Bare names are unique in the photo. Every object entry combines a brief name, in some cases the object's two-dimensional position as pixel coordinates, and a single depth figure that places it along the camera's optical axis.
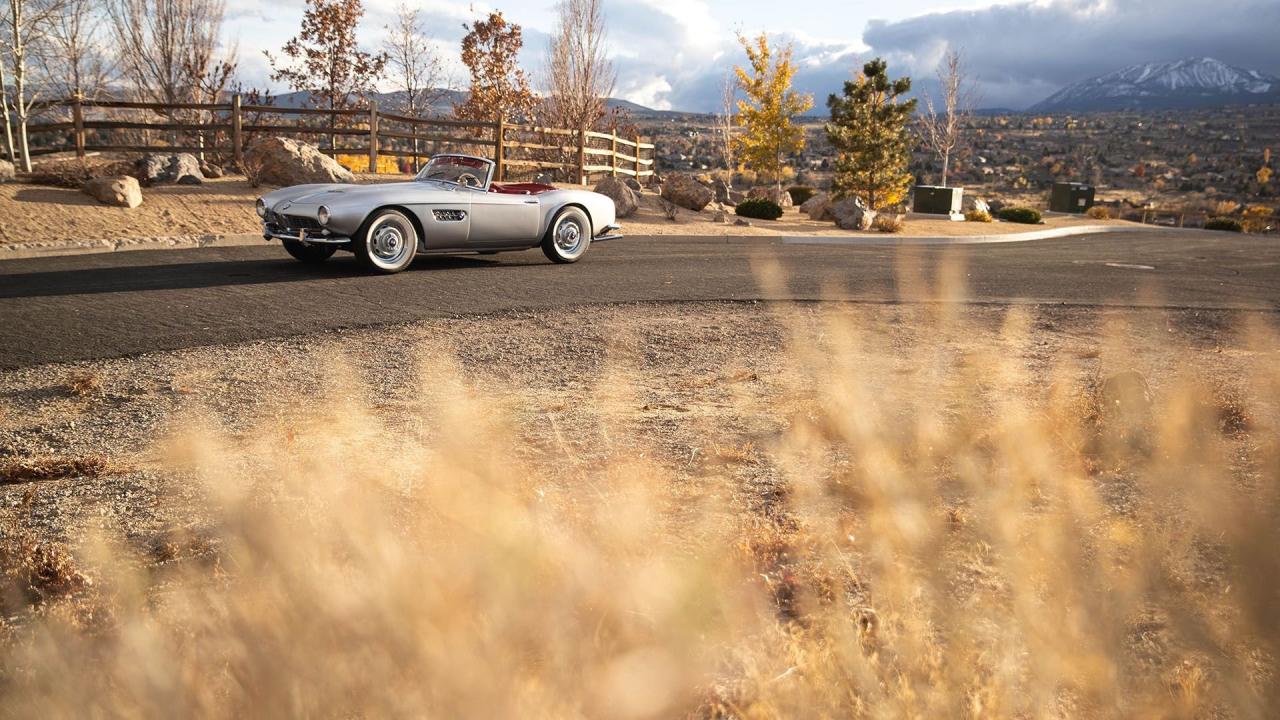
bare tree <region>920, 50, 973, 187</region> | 42.19
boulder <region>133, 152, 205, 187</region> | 17.59
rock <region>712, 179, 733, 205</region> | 29.70
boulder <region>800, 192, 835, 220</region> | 26.22
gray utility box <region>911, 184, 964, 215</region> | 31.80
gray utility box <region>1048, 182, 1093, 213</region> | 38.69
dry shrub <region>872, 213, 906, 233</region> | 22.75
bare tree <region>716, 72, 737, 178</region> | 36.97
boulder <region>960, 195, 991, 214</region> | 33.00
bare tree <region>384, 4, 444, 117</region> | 37.62
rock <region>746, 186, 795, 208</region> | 32.62
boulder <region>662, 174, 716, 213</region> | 23.81
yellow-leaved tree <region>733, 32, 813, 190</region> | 34.62
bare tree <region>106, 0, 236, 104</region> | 29.12
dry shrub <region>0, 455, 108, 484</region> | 4.31
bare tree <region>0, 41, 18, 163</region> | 19.58
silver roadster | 9.87
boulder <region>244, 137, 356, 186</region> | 19.16
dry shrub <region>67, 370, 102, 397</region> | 5.68
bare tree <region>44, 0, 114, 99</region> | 22.86
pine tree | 29.53
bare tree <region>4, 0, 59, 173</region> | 20.11
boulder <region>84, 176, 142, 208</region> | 15.41
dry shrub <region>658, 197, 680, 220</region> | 22.08
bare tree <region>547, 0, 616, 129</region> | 33.59
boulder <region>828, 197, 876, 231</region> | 23.56
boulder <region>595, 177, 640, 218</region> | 21.36
